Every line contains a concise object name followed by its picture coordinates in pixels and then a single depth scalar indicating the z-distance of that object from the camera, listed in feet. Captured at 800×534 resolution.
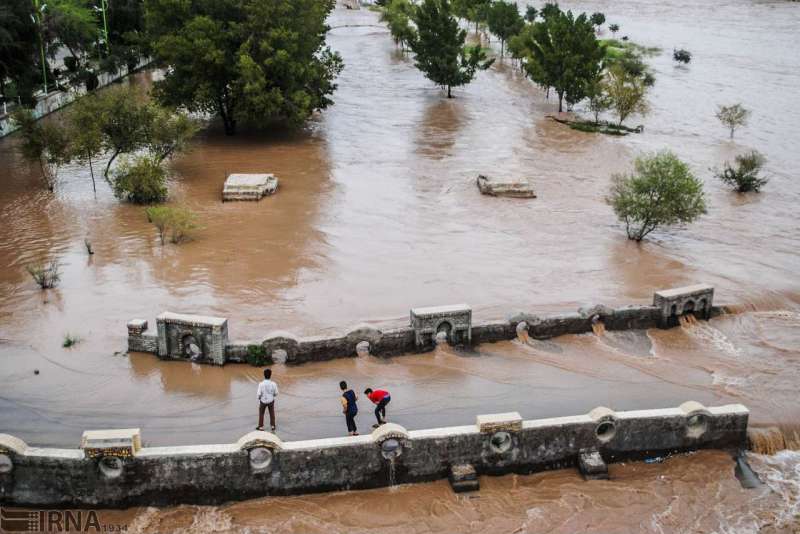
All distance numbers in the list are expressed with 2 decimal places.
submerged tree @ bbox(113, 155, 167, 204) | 84.84
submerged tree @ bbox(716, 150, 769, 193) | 97.04
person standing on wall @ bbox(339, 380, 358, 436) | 41.45
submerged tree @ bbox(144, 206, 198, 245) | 74.23
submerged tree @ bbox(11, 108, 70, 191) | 86.17
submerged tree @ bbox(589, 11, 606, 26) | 229.86
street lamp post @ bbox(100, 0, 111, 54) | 155.43
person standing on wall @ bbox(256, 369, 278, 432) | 41.57
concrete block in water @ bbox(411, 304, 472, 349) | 52.54
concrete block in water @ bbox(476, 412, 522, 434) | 40.16
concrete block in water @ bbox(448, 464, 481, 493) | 39.97
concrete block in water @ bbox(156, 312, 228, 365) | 49.52
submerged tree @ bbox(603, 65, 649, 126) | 129.18
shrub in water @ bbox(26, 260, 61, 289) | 63.46
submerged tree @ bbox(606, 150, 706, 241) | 75.72
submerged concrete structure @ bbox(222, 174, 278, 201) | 88.79
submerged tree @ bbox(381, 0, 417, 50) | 210.38
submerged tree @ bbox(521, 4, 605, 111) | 137.69
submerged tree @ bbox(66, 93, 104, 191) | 84.79
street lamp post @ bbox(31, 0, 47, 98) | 120.16
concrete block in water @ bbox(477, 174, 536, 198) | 93.15
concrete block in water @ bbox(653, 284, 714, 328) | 57.11
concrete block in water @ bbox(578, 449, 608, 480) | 41.04
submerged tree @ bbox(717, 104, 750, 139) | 125.80
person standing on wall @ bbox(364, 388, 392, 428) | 42.34
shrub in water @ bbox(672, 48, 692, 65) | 188.96
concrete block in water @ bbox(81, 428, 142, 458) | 36.70
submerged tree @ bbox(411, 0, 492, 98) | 150.92
